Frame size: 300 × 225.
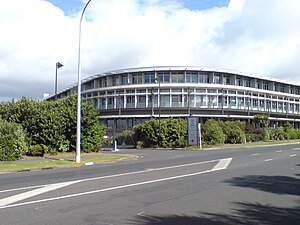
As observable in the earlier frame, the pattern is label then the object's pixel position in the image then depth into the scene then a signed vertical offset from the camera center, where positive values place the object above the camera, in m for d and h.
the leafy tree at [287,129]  63.61 +1.93
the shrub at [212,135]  44.41 +0.57
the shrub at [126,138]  52.22 +0.24
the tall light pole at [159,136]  44.00 +0.38
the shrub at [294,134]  65.25 +1.02
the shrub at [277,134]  60.42 +0.95
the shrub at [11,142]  22.75 -0.15
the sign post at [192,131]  40.61 +0.97
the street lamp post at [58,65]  36.34 +7.41
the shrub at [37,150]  25.84 -0.73
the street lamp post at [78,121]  21.11 +1.08
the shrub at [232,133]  49.10 +0.90
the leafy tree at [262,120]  67.94 +3.69
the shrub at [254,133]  53.69 +0.93
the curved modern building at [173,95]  69.11 +8.80
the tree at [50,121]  28.02 +1.48
